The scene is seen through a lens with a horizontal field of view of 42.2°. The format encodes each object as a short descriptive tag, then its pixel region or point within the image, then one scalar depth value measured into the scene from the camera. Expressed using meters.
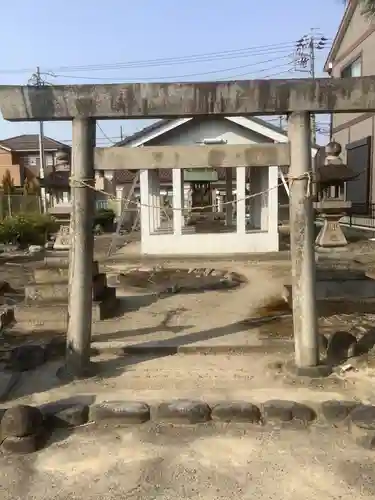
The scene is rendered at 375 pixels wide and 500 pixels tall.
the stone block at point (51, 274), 8.14
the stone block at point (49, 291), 7.92
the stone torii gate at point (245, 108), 4.98
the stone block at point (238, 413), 4.14
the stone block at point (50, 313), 7.35
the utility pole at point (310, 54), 39.12
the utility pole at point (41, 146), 25.95
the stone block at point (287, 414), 4.13
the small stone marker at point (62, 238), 10.70
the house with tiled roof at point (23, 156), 41.19
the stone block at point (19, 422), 3.81
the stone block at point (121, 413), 4.17
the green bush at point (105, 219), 27.09
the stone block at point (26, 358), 5.53
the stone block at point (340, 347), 5.49
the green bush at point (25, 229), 19.17
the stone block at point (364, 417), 3.81
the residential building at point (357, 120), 19.16
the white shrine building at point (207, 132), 14.87
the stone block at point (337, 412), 4.09
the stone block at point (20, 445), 3.76
